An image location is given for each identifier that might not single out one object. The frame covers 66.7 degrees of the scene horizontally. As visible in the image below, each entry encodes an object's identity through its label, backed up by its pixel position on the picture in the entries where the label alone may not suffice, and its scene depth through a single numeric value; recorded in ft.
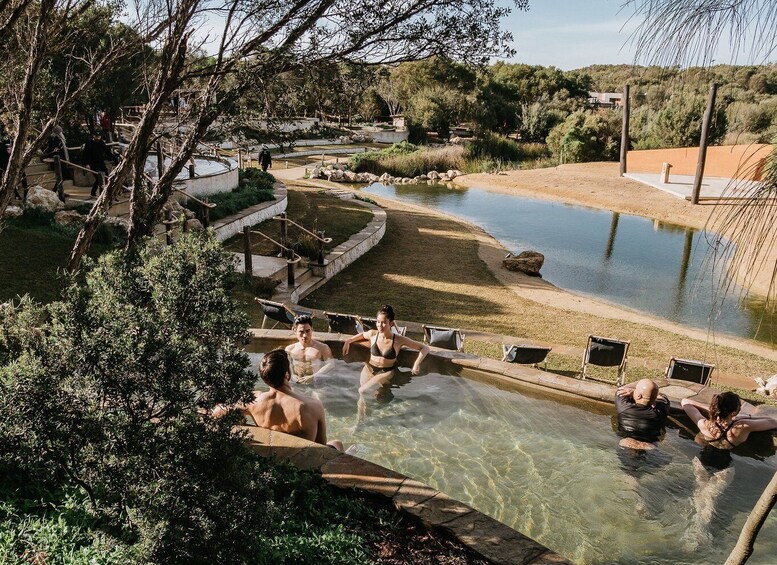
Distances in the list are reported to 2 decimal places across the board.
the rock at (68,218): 38.60
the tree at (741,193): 8.01
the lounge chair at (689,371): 24.56
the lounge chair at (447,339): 27.45
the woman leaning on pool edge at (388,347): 25.45
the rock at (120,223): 37.84
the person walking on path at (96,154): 46.24
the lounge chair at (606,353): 25.89
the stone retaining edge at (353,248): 45.94
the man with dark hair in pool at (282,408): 16.63
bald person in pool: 20.24
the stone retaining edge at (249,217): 50.90
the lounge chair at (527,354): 25.48
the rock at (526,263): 54.44
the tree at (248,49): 18.83
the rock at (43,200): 39.58
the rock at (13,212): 37.28
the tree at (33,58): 21.33
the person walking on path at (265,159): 87.61
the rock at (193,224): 45.03
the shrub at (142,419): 8.57
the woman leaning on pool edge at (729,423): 20.15
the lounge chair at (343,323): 28.84
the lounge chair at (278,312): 29.30
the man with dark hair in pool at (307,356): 24.39
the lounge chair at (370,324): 28.91
